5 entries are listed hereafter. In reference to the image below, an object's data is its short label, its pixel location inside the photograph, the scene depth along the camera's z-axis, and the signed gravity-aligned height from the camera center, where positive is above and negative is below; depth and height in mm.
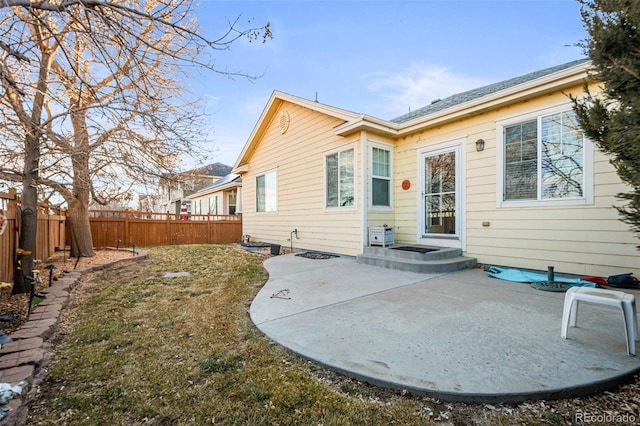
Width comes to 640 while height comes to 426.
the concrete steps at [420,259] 5367 -892
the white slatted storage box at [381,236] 6652 -485
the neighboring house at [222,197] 15340 +1136
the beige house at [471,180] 4660 +737
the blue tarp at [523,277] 4465 -1044
